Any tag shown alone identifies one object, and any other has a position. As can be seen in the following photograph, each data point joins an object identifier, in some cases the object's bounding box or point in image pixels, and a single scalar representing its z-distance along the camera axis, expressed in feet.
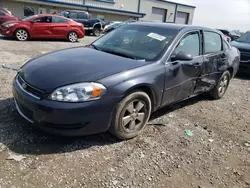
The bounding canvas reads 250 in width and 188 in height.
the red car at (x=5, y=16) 50.49
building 87.10
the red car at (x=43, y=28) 39.29
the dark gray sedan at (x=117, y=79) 8.90
